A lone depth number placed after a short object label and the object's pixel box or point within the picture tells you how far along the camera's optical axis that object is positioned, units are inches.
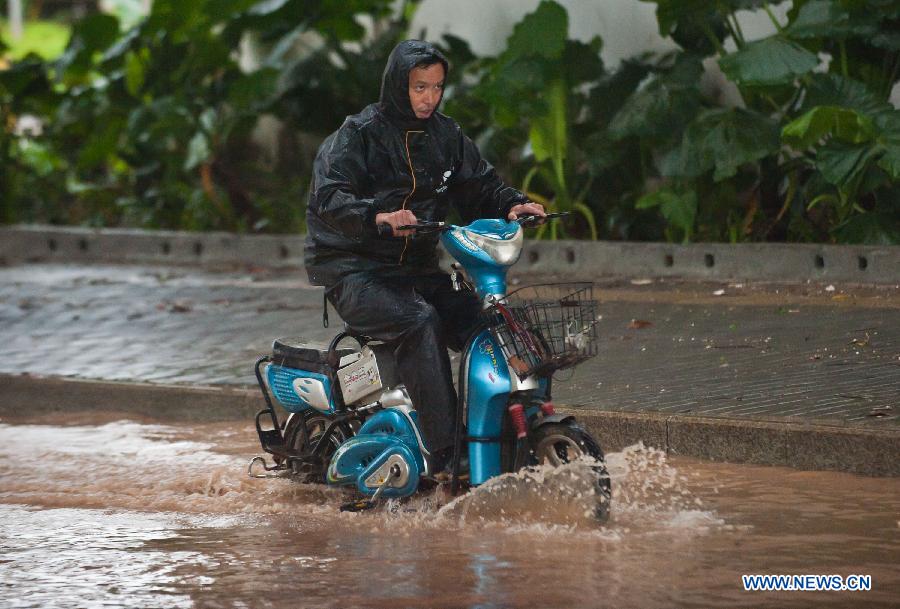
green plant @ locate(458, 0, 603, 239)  1024.2
